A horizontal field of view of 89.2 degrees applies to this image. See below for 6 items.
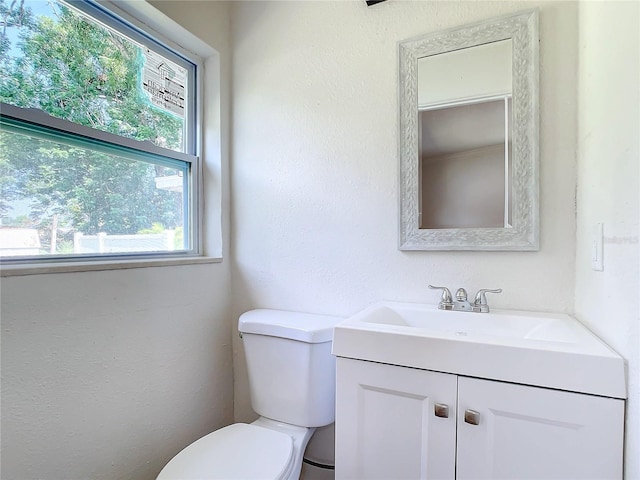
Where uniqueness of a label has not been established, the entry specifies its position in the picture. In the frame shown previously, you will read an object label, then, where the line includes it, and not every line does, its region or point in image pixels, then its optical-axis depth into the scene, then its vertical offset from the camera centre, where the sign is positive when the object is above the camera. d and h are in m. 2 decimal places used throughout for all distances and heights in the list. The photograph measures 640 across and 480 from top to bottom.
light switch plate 0.82 -0.04
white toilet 1.01 -0.63
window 0.96 +0.33
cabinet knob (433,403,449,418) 0.82 -0.45
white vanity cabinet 0.71 -0.48
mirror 1.09 +0.35
